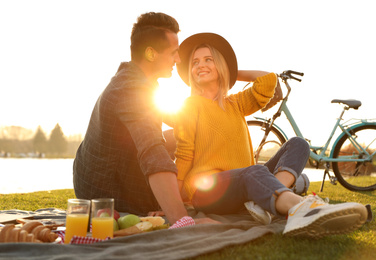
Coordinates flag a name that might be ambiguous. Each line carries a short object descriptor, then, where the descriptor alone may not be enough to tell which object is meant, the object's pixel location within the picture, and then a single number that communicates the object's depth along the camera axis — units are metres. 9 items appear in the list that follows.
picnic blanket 1.69
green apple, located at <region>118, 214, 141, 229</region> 2.27
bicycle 5.73
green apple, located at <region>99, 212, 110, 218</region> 2.02
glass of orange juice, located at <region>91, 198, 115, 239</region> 2.01
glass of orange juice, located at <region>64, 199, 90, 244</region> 2.01
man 2.26
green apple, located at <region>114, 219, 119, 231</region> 2.31
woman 2.04
